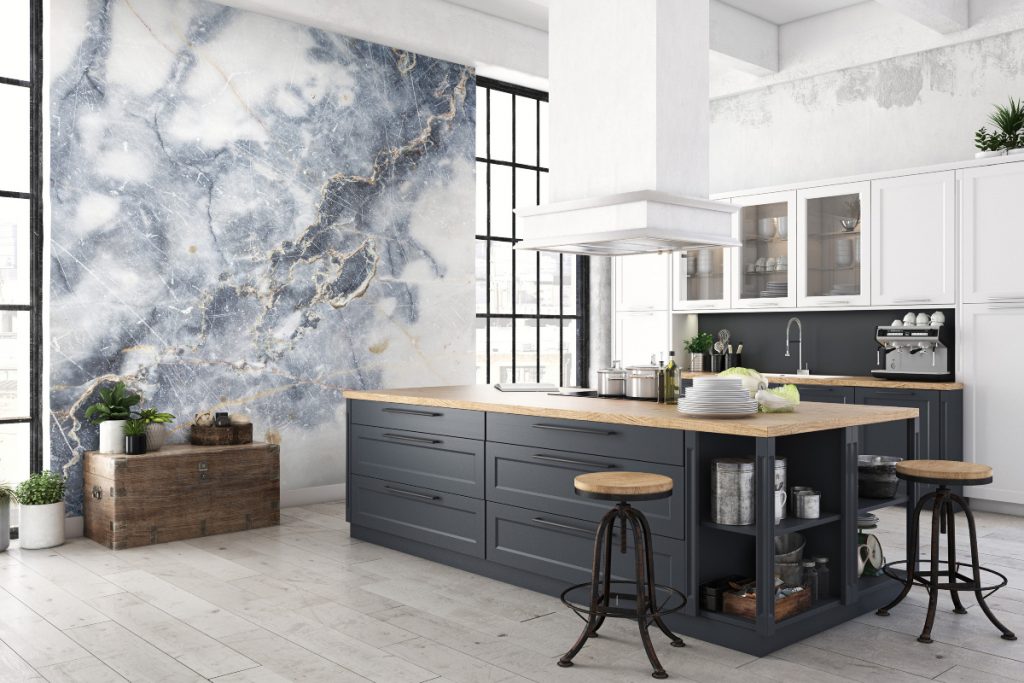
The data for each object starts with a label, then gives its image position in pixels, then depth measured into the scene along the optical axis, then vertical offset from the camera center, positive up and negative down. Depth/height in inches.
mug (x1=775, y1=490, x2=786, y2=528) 128.7 -23.9
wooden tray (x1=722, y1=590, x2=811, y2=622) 126.5 -38.2
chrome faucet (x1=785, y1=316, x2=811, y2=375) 275.9 -1.6
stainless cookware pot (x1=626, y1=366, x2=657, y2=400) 161.6 -8.1
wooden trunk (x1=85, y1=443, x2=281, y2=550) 184.4 -33.2
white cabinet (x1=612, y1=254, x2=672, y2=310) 295.0 +18.7
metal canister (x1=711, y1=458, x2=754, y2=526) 125.6 -21.6
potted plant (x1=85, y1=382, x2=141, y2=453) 189.6 -16.2
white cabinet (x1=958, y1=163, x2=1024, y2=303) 216.5 +25.5
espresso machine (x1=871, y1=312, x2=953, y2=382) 231.1 -2.7
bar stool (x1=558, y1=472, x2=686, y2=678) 118.1 -28.6
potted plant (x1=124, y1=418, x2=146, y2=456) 187.8 -20.5
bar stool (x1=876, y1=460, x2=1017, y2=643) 132.0 -28.6
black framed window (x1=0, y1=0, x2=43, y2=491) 195.8 +22.8
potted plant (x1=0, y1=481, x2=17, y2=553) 179.9 -35.8
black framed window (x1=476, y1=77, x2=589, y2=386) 287.6 +23.7
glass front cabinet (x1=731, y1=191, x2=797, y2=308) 264.1 +25.4
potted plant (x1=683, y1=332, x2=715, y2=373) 288.7 -3.2
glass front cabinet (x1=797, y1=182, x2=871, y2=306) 246.1 +26.0
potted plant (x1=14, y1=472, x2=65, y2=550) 182.5 -35.1
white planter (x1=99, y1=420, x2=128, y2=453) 189.6 -20.5
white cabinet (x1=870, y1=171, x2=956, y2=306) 228.4 +25.3
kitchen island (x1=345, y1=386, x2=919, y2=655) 128.6 -25.4
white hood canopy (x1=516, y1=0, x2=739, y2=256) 153.9 +37.0
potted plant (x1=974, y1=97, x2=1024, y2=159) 222.7 +50.8
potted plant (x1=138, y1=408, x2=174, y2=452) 194.9 -19.4
